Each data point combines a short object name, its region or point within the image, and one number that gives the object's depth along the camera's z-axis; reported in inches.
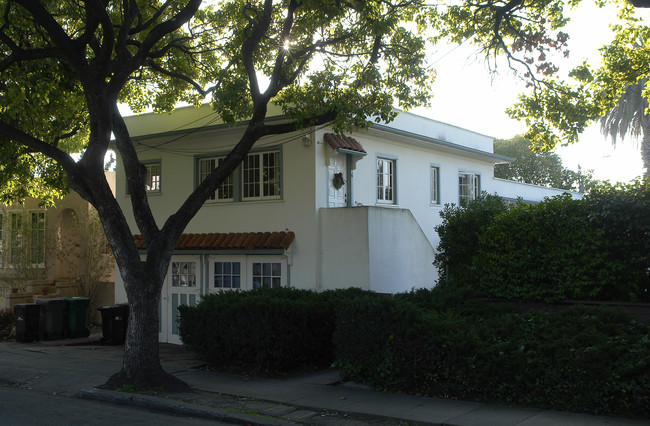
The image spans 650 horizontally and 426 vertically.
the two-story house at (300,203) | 581.6
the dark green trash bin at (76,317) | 697.0
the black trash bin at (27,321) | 660.1
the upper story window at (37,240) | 850.8
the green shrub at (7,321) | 746.7
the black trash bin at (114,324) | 657.6
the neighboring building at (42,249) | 836.6
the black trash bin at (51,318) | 677.3
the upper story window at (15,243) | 839.7
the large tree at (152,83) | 425.4
